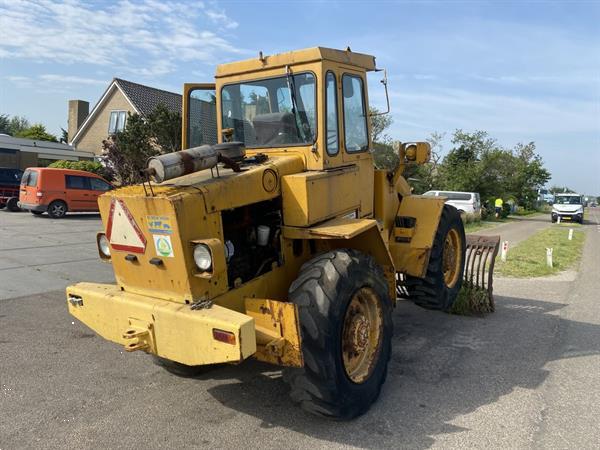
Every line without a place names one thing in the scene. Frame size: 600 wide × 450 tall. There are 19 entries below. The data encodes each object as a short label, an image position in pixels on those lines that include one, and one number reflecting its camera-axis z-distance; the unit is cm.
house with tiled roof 3347
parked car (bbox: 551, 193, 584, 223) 3531
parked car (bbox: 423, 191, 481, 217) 2736
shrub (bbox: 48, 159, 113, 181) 2654
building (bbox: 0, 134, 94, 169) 3025
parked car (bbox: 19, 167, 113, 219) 1947
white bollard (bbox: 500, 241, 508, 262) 1250
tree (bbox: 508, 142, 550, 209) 4994
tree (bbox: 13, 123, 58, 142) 4394
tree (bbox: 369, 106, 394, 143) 3128
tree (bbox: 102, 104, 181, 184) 2198
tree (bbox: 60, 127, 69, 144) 5662
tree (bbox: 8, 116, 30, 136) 7012
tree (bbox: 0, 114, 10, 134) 6471
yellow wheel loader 353
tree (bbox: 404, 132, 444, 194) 3319
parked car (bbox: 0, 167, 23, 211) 2191
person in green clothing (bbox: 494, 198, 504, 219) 3375
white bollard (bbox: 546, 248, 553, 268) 1207
